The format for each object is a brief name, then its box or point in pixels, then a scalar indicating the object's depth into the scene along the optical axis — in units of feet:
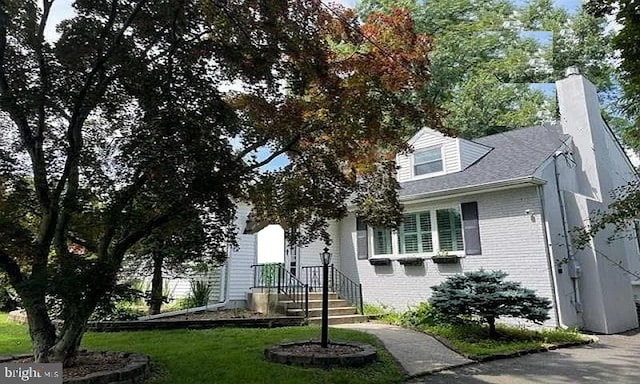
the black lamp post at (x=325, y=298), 21.83
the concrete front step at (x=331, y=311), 34.65
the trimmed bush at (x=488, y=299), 25.80
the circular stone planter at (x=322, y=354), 19.10
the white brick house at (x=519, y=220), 31.42
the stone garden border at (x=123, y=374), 14.48
